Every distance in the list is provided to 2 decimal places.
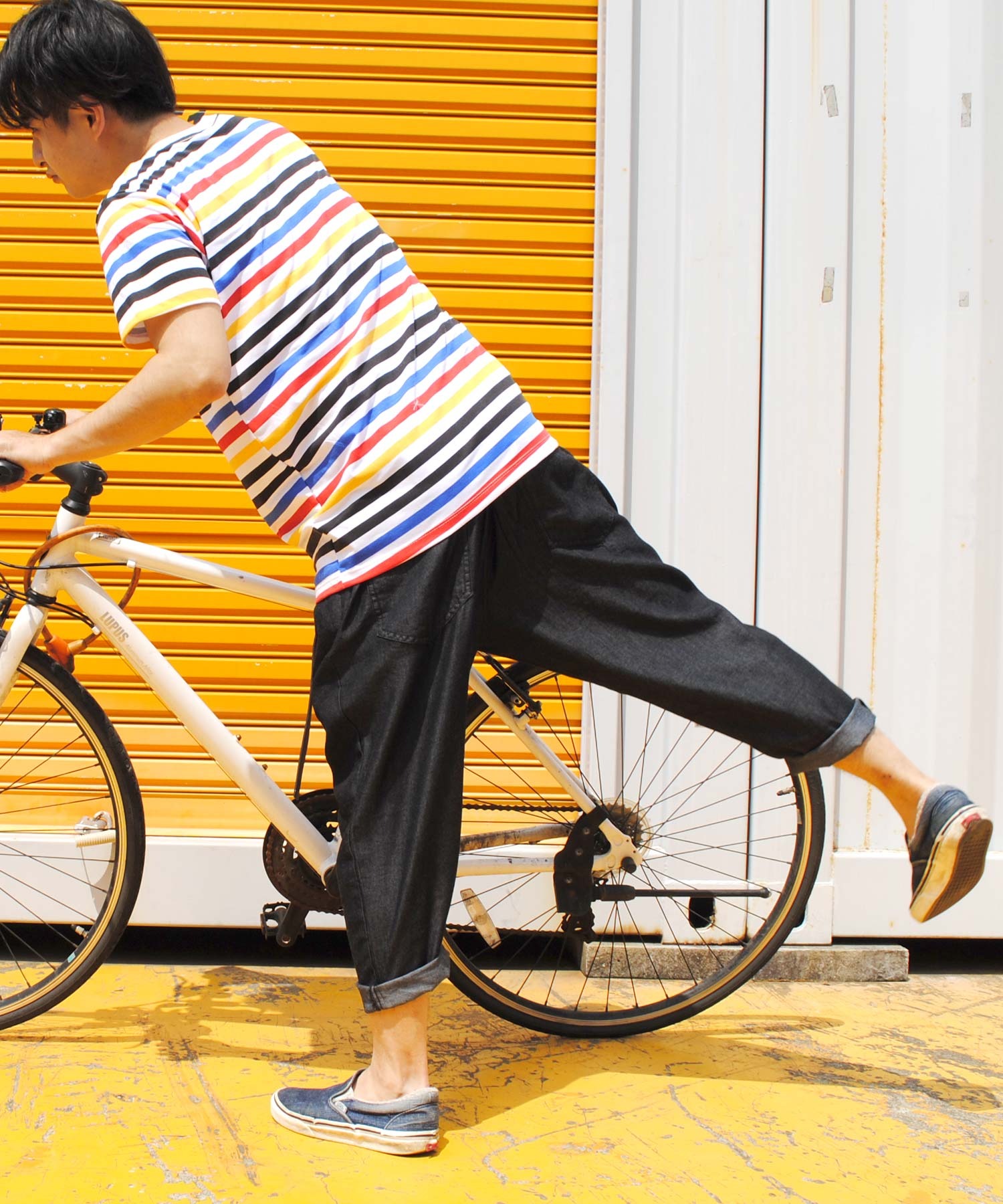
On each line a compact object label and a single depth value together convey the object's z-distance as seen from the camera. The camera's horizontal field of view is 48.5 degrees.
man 2.08
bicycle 2.49
